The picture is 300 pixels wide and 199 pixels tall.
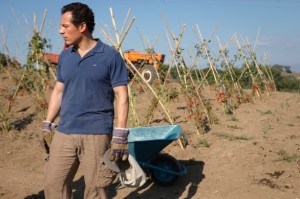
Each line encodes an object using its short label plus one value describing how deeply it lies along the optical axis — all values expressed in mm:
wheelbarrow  3967
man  2537
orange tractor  14370
